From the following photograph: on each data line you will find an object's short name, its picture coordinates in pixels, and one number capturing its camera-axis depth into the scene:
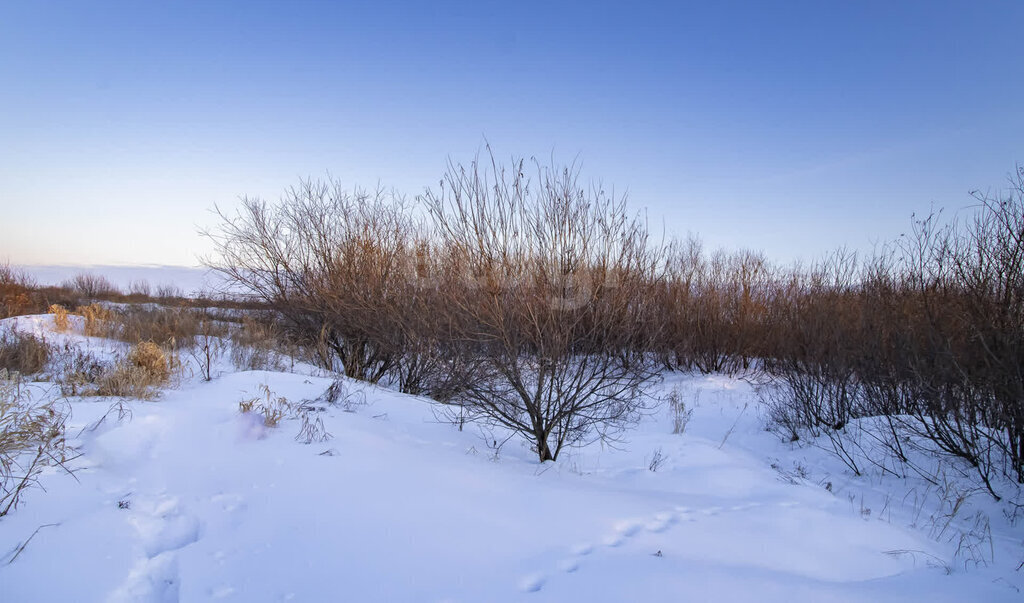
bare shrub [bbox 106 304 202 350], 10.55
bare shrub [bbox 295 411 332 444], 4.11
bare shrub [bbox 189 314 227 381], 7.57
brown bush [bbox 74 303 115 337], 11.00
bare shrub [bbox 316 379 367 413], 5.49
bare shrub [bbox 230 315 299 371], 8.62
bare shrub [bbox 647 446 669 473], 4.78
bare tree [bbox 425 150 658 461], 4.28
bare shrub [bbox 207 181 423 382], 9.20
